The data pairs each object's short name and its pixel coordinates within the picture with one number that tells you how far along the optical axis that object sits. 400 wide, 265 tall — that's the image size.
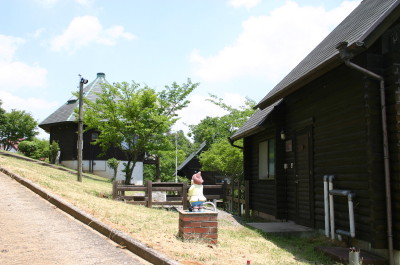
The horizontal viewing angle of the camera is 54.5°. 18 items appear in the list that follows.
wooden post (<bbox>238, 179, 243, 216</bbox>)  14.20
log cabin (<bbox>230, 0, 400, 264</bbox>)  6.37
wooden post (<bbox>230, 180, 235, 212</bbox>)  15.09
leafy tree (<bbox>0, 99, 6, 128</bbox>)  30.66
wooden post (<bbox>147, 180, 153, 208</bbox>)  13.82
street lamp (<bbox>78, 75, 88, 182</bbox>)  19.35
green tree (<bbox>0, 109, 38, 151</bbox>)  42.22
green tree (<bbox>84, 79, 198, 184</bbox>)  19.98
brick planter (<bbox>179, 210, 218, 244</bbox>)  6.47
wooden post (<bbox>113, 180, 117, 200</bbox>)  13.92
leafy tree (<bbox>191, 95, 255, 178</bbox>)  27.62
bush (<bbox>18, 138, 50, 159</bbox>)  31.53
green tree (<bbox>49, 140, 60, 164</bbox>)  30.78
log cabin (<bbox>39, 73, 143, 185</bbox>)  32.78
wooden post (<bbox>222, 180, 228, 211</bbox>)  15.75
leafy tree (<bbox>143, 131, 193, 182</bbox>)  52.94
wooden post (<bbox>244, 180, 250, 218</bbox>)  13.55
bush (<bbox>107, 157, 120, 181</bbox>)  30.44
